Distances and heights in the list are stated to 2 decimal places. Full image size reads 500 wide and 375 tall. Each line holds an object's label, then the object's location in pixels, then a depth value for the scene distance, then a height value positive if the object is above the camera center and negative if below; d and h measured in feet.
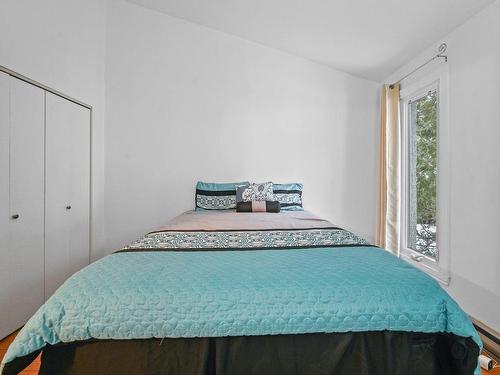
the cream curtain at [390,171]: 10.08 +0.62
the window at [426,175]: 7.95 +0.43
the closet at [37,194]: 6.54 -0.15
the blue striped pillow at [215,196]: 10.11 -0.27
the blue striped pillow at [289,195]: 10.07 -0.23
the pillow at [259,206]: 9.20 -0.56
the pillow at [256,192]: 9.62 -0.12
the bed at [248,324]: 3.42 -1.61
